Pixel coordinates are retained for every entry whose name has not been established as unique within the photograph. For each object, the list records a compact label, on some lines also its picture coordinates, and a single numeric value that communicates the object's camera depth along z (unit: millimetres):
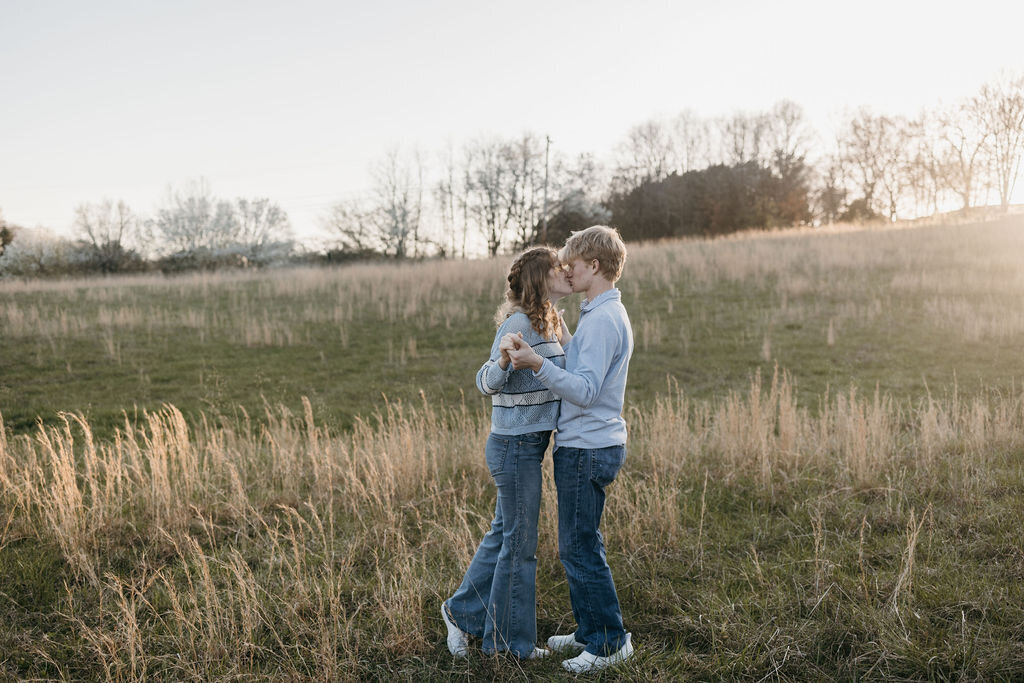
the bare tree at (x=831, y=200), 47688
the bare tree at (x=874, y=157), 47406
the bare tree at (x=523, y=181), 42500
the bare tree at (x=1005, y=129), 40531
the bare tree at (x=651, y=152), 54688
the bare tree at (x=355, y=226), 46938
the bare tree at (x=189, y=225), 54656
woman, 3100
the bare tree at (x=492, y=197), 44500
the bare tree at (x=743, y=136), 55469
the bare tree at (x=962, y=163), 42594
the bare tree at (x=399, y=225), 46688
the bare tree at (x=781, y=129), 52650
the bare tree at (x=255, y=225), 57531
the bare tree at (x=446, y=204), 46156
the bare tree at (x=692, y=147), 56312
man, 3053
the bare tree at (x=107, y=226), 52031
